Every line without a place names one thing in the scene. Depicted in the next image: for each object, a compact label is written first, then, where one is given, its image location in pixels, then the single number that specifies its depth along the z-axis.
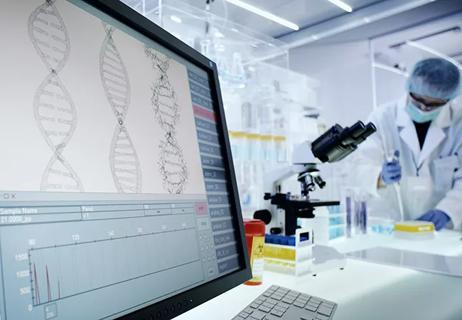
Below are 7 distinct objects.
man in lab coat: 1.97
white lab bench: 0.60
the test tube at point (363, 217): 1.45
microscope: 0.94
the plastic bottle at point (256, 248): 0.76
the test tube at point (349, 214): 1.41
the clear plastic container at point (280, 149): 2.03
